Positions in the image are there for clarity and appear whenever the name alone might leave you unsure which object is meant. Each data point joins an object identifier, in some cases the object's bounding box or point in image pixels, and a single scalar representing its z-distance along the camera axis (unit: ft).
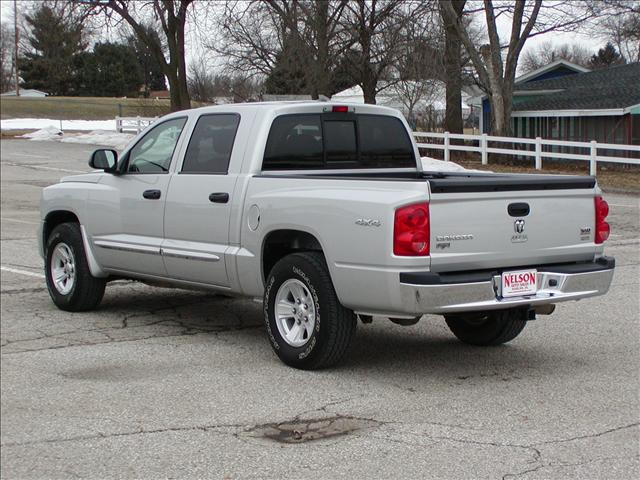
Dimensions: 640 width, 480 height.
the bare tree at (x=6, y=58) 297.12
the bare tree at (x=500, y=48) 111.65
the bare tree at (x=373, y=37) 132.16
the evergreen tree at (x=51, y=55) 148.13
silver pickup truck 21.07
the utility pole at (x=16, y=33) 185.21
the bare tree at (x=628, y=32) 181.29
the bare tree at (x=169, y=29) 143.54
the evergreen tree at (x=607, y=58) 240.73
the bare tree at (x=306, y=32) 126.52
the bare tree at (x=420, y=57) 126.52
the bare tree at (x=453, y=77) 126.11
